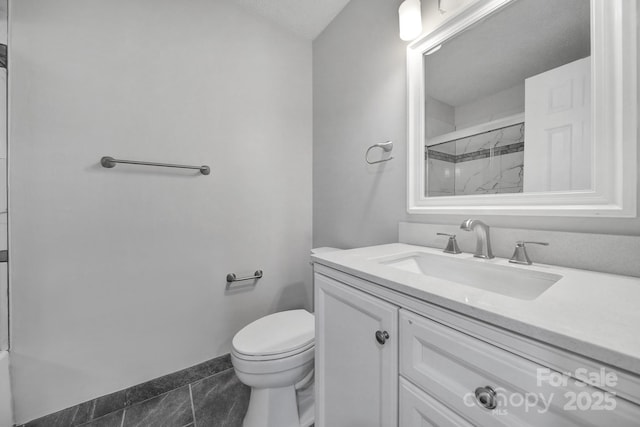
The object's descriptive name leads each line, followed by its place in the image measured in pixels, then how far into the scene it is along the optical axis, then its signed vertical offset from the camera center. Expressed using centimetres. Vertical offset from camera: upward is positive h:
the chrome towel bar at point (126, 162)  111 +24
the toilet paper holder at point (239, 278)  145 -42
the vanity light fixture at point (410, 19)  101 +84
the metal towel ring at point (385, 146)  120 +33
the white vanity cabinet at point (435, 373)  32 -30
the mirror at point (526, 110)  62 +33
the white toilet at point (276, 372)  96 -67
